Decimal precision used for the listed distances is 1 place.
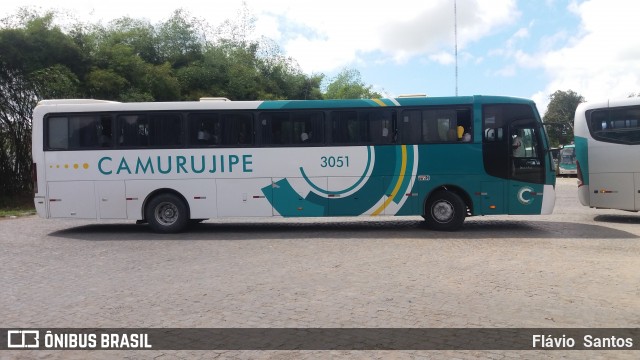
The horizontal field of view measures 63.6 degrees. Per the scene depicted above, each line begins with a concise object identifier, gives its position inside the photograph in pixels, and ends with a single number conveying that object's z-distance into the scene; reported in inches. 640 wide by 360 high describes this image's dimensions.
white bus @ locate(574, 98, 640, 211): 559.5
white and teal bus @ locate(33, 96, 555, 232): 494.3
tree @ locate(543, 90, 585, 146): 2341.4
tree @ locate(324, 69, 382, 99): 2415.1
